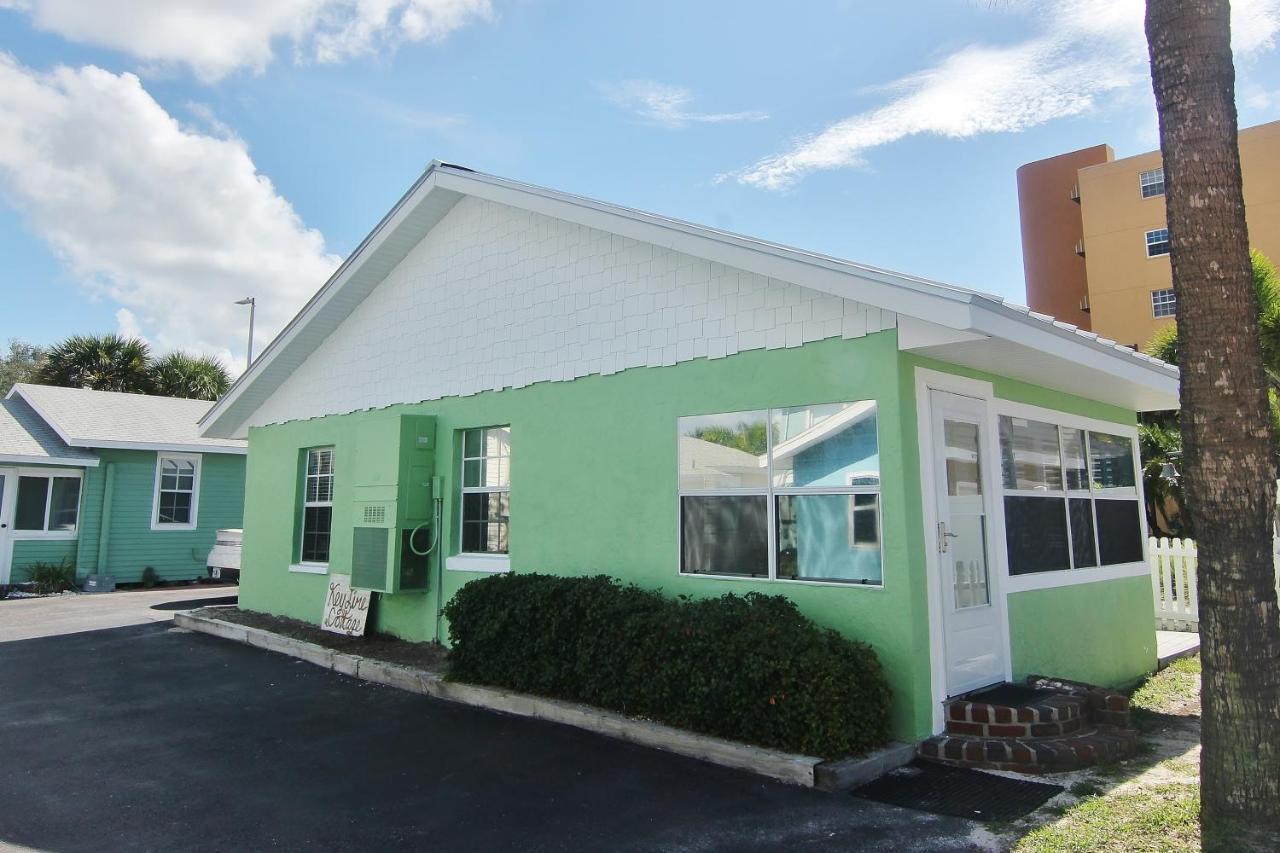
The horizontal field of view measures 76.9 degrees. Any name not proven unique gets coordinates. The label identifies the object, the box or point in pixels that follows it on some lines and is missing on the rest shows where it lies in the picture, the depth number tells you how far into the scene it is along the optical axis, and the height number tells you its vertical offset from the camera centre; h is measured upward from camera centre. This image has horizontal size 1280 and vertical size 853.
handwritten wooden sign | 10.22 -0.95
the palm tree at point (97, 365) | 24.91 +5.29
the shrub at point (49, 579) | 16.05 -0.86
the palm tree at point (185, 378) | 26.02 +5.14
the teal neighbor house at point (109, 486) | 16.38 +1.07
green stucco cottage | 6.00 +0.92
